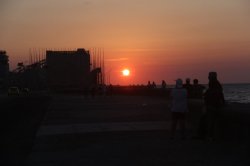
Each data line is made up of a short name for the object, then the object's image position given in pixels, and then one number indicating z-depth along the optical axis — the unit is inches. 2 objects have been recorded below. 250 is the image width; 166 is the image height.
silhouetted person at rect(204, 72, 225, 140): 596.7
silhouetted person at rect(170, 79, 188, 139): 634.8
